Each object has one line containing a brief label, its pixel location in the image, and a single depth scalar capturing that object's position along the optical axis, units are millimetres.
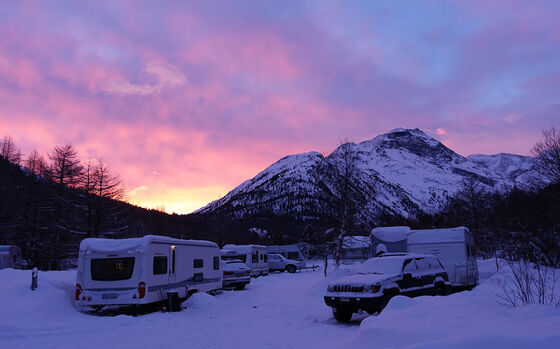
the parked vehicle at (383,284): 10758
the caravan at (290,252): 45062
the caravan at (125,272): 13141
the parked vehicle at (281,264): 40844
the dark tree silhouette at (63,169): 42156
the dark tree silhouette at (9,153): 52000
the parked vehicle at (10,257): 27084
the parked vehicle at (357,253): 48969
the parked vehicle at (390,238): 22000
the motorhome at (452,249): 18297
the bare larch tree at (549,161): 29281
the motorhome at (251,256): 31288
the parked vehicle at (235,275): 21881
